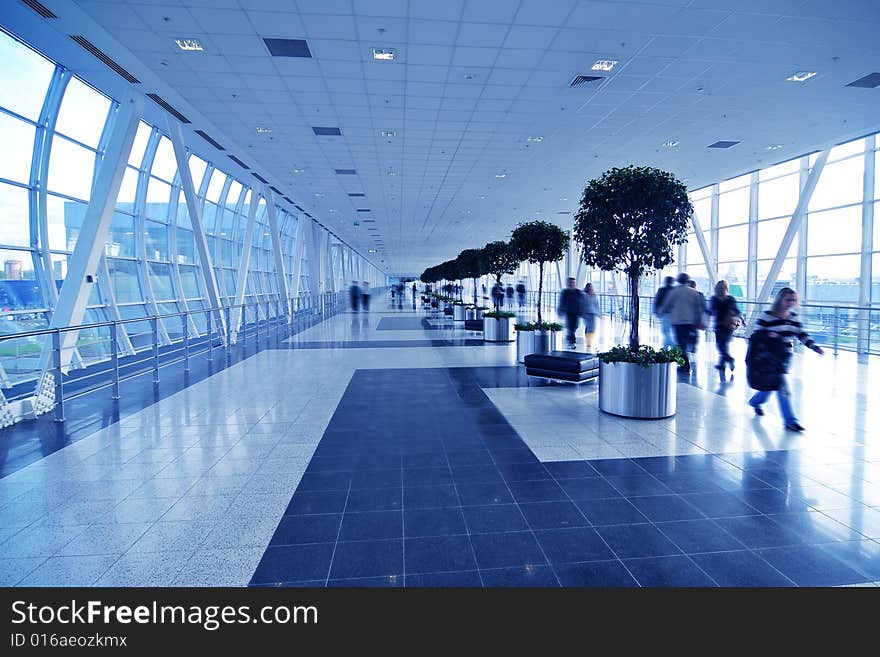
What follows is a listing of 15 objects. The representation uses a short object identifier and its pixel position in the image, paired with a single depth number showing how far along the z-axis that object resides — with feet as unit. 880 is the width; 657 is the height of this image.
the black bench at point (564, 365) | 24.35
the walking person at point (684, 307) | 27.48
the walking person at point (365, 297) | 97.21
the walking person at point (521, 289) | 84.66
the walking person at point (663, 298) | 29.37
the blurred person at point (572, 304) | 35.32
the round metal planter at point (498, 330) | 44.57
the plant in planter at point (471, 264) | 59.49
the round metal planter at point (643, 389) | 18.40
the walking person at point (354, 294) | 90.74
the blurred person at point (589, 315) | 37.23
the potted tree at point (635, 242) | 18.56
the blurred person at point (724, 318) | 27.68
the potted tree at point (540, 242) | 34.94
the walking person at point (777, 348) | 17.25
